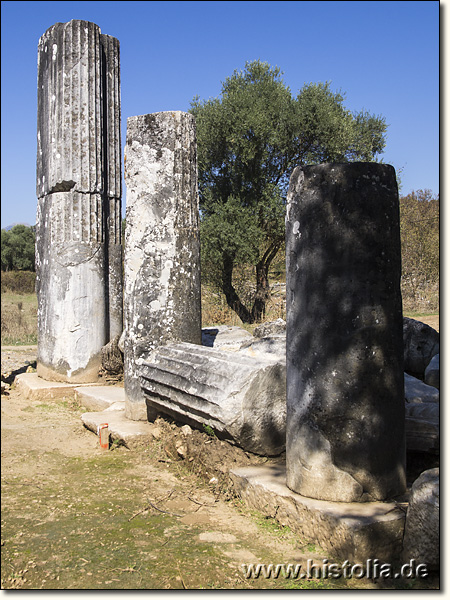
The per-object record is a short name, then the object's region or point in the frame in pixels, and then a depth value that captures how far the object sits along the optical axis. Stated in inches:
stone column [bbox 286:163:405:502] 129.2
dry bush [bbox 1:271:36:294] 997.2
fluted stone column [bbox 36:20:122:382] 313.1
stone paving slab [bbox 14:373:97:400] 296.0
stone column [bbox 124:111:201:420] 229.1
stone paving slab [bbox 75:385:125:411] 267.3
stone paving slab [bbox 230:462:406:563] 117.0
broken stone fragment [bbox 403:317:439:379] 255.3
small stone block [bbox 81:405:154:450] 207.2
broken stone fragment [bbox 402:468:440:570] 109.5
